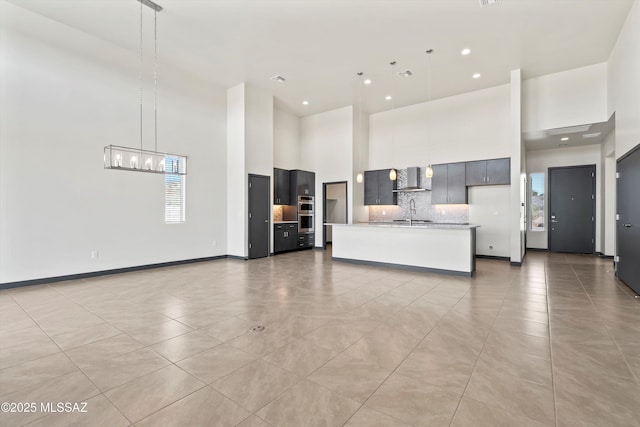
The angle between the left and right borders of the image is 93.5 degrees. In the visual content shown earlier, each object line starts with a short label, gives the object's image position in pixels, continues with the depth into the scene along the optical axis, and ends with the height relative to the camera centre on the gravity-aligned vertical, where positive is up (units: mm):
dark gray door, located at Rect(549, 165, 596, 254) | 8578 +75
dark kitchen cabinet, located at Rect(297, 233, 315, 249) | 9555 -938
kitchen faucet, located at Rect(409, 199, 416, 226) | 9023 +165
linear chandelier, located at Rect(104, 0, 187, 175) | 5223 +1160
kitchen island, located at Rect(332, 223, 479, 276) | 5719 -743
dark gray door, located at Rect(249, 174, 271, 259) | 7879 -118
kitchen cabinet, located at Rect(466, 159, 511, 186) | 7387 +999
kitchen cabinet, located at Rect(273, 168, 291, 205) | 8953 +756
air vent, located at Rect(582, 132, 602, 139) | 7269 +1890
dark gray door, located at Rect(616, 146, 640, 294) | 4422 -156
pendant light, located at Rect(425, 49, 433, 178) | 6227 +3236
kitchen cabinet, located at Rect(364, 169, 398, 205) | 9133 +726
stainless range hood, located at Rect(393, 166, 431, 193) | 7727 +864
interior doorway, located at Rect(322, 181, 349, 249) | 11547 +253
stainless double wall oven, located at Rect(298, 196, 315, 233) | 9609 -50
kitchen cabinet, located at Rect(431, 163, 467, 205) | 8031 +744
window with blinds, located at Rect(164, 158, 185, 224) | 6734 +313
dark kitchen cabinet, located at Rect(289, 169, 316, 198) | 9422 +905
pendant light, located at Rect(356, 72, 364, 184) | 9539 +2352
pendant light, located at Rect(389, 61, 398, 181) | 6703 +3039
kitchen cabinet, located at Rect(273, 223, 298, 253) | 8711 -762
